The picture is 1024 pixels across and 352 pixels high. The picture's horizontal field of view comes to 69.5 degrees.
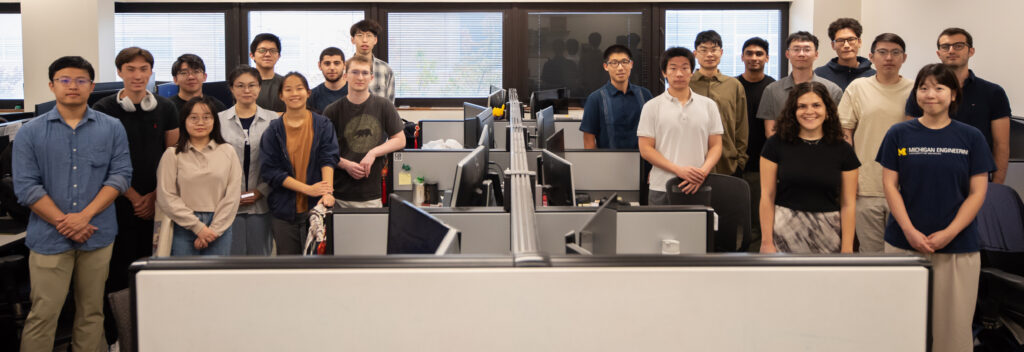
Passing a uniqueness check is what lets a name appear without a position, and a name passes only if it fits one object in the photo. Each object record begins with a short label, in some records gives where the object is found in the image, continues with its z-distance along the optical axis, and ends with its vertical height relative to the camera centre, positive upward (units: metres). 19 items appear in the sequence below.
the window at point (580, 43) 7.55 +0.96
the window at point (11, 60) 7.55 +0.79
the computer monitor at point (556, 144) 3.33 -0.03
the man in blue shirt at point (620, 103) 3.98 +0.19
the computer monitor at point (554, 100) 6.31 +0.32
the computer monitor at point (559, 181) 2.37 -0.15
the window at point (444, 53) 7.59 +0.87
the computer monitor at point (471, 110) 5.06 +0.19
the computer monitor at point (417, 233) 1.49 -0.20
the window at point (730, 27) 7.55 +1.13
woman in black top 2.65 -0.14
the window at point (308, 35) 7.59 +1.05
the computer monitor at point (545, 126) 4.22 +0.06
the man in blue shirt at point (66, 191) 2.64 -0.19
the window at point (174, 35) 7.62 +1.05
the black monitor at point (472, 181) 2.22 -0.14
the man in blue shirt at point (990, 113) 3.18 +0.11
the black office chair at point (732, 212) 3.00 -0.31
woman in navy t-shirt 2.50 -0.19
